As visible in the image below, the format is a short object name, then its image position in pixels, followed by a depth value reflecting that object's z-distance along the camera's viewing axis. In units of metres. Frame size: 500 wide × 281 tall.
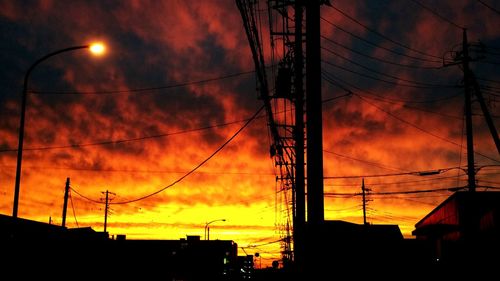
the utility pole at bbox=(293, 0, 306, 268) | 22.20
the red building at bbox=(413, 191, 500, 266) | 23.52
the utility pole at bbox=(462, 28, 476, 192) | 37.78
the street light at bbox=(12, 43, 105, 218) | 20.88
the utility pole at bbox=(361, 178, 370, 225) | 80.64
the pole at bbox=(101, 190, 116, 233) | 80.45
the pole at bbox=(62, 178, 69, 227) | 56.04
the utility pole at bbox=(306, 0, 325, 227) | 14.74
